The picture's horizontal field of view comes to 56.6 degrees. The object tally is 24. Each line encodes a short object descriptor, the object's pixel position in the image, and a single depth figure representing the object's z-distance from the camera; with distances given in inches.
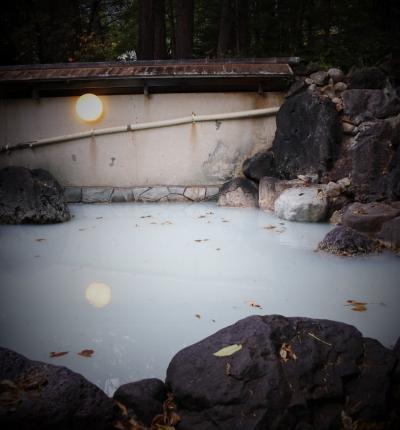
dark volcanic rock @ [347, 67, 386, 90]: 351.6
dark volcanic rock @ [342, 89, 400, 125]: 326.2
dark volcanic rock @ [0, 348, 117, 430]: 83.0
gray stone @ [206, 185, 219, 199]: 392.5
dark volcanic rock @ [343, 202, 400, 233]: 245.8
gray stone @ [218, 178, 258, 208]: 362.6
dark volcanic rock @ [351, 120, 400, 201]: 291.4
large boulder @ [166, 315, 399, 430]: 93.5
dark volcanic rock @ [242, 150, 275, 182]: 368.5
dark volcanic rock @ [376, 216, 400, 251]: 227.6
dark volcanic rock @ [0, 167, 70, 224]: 309.7
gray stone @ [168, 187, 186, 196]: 394.0
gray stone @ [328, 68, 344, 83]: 363.3
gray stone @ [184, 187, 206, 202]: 392.8
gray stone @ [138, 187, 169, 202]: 395.2
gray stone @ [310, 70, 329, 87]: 360.5
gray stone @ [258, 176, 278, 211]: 342.6
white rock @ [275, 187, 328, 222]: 295.7
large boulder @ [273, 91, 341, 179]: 336.5
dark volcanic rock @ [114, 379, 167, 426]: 98.7
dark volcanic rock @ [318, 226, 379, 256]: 223.3
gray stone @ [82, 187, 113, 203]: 394.7
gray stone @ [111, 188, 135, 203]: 395.8
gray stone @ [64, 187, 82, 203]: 396.8
